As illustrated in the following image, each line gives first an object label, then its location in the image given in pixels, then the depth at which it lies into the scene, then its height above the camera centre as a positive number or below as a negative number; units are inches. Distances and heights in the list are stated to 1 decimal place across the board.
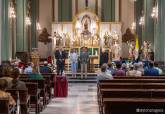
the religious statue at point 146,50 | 1065.8 +5.4
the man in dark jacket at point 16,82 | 402.0 -25.1
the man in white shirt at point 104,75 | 549.3 -25.7
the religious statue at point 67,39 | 1376.7 +38.6
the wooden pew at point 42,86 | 551.8 -38.4
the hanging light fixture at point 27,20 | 1235.9 +84.4
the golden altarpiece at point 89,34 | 1357.0 +52.8
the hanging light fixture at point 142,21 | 1294.3 +87.1
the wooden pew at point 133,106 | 288.5 -32.0
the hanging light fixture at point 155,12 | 1020.5 +86.9
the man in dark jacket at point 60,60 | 990.4 -15.6
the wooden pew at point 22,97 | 386.9 -37.4
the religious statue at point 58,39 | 1371.8 +38.3
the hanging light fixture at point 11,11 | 983.5 +85.0
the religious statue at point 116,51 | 1327.5 +4.0
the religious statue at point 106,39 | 1381.6 +38.4
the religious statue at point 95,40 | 1371.2 +35.4
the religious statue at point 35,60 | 700.7 -12.9
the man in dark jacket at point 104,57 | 1151.3 -10.9
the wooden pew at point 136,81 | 516.6 -30.2
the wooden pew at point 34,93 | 483.8 -41.1
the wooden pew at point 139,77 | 577.3 -29.4
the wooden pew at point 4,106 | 326.5 -36.1
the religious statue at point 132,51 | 1228.3 +3.8
